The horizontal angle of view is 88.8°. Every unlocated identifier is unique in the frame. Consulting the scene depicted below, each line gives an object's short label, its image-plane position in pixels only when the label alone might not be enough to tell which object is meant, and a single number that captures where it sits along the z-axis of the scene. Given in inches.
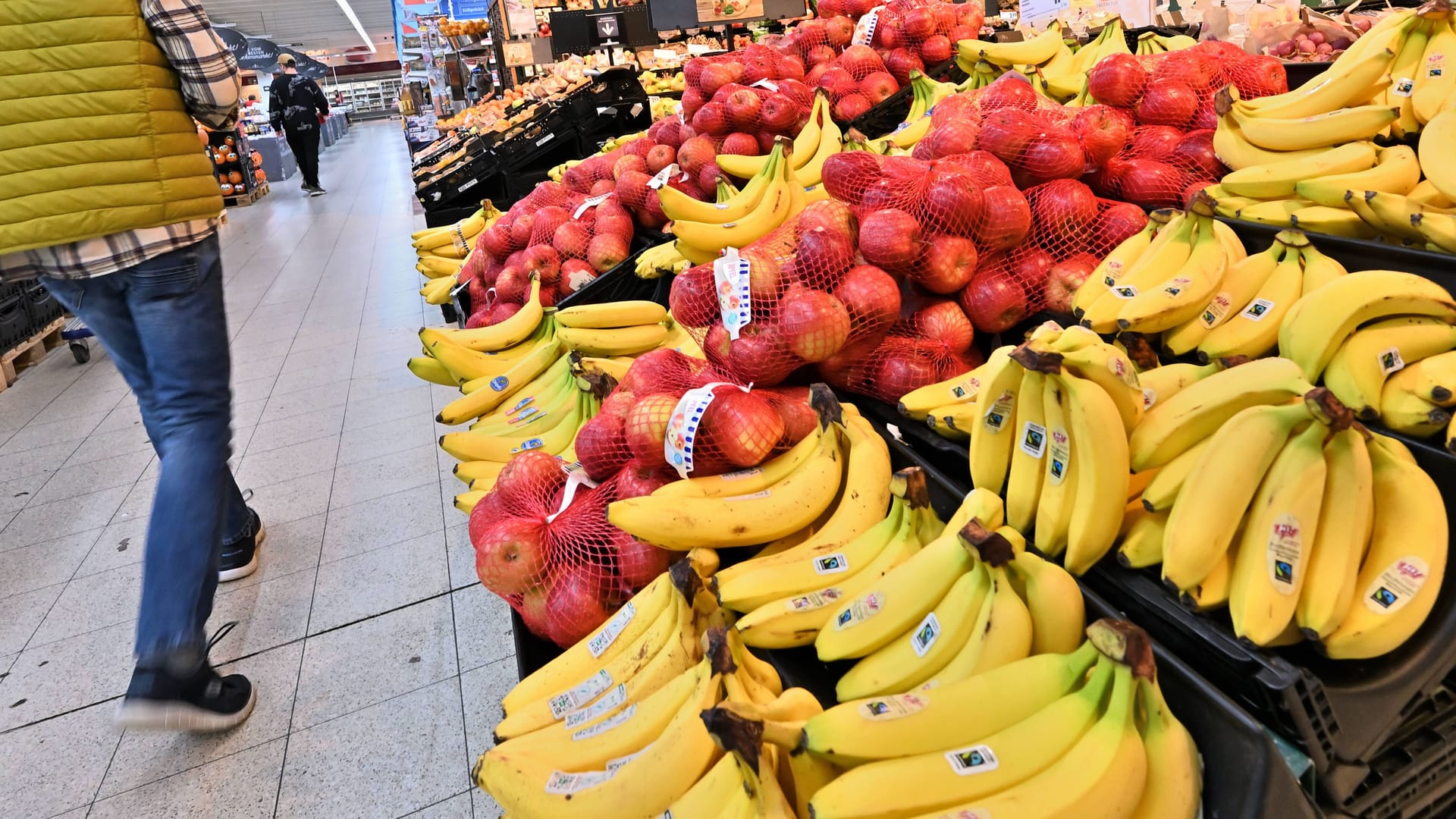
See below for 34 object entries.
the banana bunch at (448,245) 167.6
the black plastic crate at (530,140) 189.8
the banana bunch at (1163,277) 54.7
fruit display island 32.2
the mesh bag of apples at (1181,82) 82.0
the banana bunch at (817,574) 43.8
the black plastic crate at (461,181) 189.2
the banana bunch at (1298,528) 34.1
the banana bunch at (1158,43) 112.3
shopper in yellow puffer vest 70.2
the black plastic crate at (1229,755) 27.9
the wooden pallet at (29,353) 185.5
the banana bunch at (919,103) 99.5
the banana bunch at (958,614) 35.2
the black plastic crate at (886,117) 114.0
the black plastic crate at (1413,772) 32.8
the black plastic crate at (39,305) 194.7
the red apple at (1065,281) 66.8
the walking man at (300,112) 451.8
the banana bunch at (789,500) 49.8
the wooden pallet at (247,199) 454.6
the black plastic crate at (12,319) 183.9
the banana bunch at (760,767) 30.7
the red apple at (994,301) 67.1
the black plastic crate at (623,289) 102.4
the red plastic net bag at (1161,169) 74.4
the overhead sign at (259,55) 1020.5
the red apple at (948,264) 65.9
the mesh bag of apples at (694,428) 53.2
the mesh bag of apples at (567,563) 52.6
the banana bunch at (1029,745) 29.2
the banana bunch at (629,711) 36.6
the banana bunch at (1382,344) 46.1
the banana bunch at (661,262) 97.5
